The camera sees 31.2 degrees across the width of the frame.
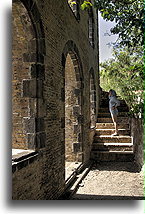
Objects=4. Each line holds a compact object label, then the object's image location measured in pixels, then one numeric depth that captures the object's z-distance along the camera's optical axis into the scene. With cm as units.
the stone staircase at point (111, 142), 959
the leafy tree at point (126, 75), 710
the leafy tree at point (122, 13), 418
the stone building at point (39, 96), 421
